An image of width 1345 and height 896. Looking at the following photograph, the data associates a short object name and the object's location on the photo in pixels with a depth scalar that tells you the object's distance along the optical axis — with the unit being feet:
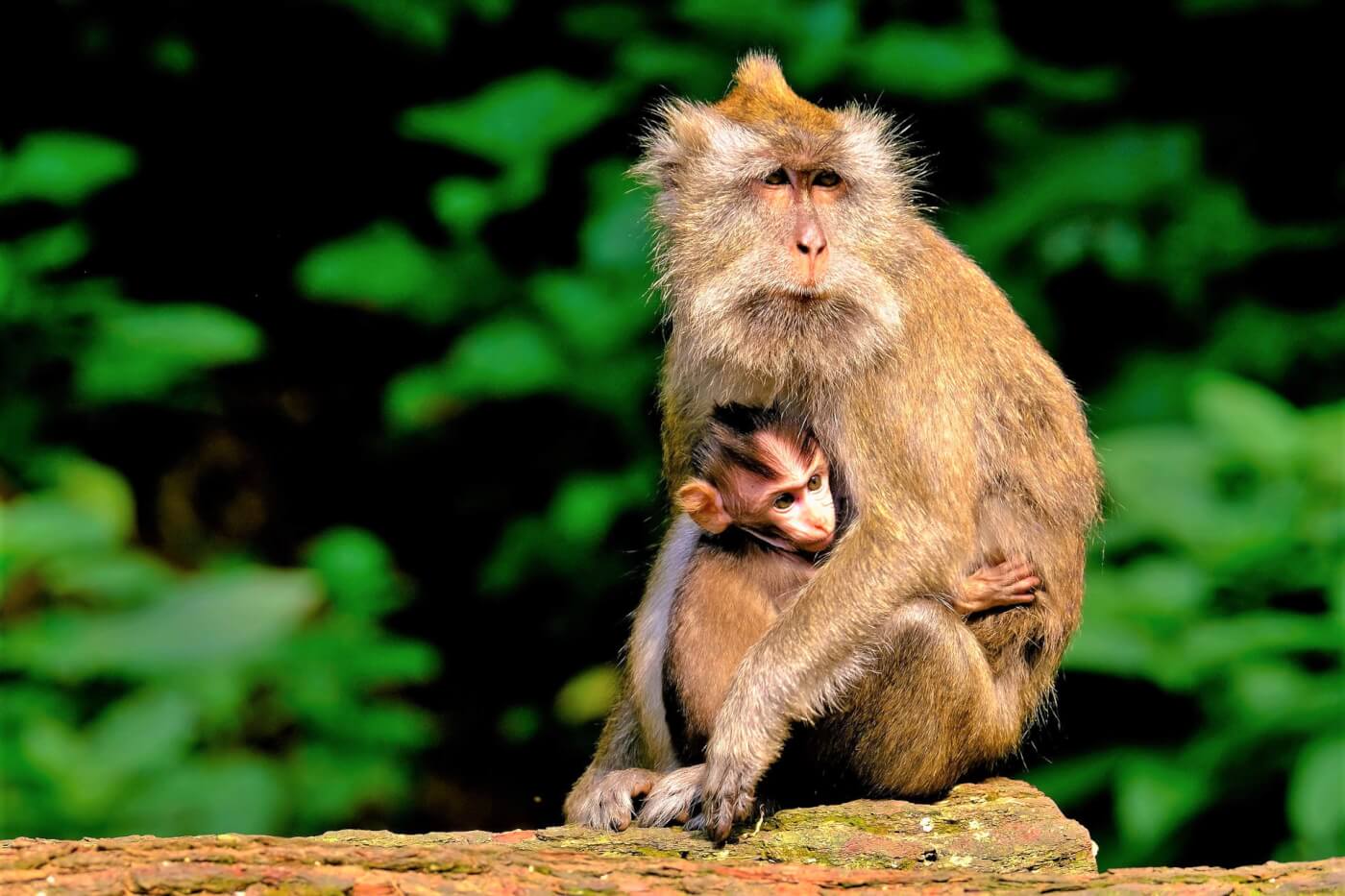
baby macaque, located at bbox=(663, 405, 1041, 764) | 34.68
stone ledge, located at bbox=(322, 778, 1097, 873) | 30.91
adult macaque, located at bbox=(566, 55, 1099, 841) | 33.42
